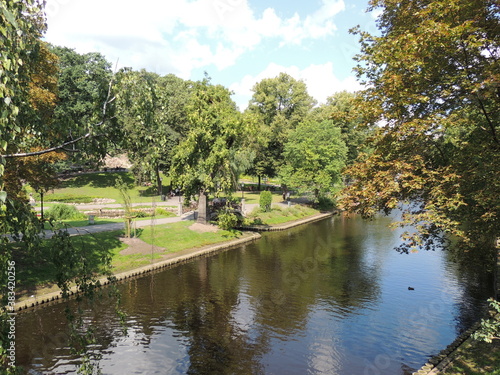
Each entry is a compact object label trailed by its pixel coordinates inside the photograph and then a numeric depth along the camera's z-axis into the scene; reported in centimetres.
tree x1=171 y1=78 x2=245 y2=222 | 3275
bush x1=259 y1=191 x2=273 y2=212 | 4647
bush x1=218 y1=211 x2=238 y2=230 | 3459
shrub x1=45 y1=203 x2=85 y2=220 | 3489
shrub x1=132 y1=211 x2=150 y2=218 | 3800
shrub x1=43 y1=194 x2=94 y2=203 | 4934
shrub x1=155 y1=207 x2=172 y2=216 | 4091
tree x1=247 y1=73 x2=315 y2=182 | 6506
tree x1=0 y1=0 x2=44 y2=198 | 411
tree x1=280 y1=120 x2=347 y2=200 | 5362
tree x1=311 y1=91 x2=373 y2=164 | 6850
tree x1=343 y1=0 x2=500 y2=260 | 1181
